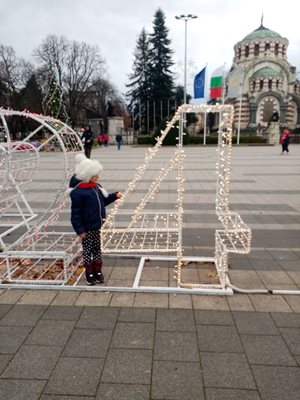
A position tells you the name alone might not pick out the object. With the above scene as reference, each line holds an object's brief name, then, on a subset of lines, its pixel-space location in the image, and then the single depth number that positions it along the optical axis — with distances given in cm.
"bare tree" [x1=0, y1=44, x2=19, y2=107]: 4012
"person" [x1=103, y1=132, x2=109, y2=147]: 3875
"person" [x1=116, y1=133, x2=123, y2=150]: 3164
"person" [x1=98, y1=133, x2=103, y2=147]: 3826
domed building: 4897
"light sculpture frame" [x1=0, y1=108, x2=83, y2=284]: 412
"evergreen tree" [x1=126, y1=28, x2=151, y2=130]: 5262
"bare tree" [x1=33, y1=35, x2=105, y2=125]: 4297
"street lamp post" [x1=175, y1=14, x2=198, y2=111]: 3391
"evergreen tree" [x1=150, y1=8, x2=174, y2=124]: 5156
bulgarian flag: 2742
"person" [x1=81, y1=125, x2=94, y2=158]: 1315
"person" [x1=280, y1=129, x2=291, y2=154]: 2329
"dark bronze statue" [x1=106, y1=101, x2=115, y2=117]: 4372
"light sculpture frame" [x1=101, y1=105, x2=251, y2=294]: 380
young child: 372
